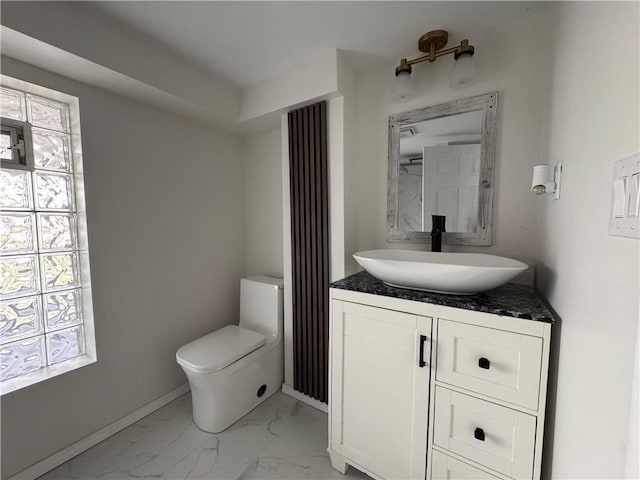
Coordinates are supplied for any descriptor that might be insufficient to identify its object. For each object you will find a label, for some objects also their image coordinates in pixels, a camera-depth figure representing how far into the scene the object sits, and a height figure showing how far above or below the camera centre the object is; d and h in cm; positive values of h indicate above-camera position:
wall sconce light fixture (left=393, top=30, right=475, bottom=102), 125 +78
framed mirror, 135 +27
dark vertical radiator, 161 -17
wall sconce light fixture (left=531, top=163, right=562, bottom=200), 93 +14
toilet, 152 -87
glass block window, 126 -16
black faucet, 143 -7
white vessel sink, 94 -21
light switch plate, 44 +4
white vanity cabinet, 87 -65
